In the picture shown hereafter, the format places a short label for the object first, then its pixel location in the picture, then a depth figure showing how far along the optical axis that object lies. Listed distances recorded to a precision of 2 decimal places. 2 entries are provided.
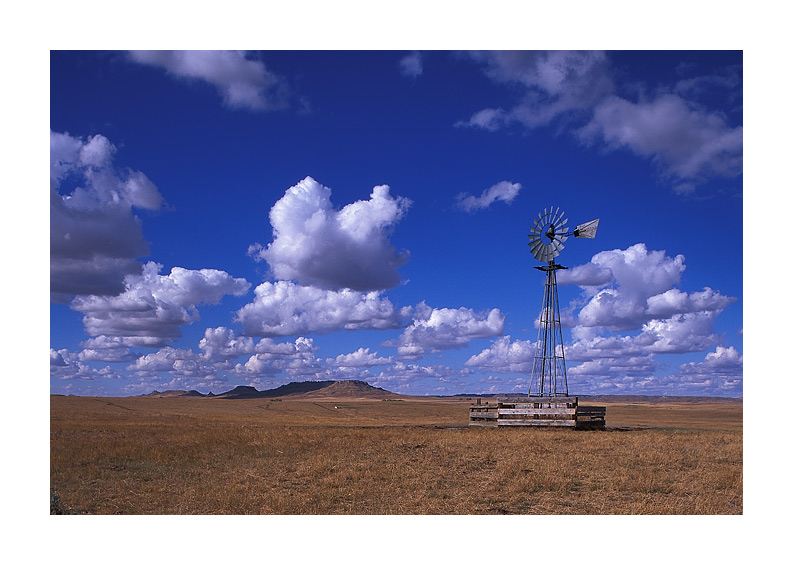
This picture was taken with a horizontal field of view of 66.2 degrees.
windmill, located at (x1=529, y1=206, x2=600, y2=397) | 29.64
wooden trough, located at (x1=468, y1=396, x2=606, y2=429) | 27.66
